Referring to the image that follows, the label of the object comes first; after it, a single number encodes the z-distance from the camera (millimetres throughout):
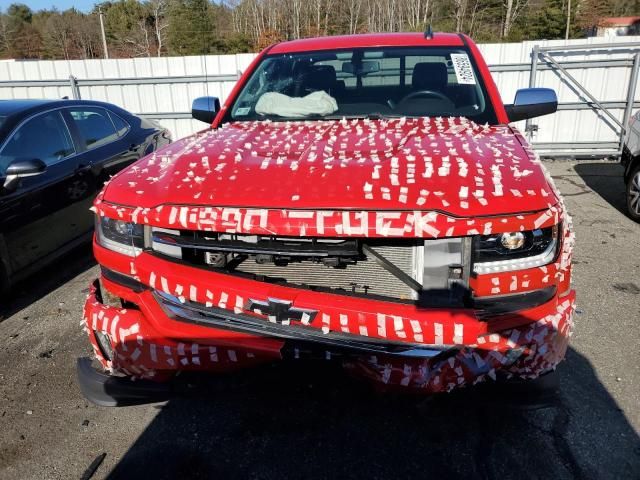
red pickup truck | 1697
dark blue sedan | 3688
